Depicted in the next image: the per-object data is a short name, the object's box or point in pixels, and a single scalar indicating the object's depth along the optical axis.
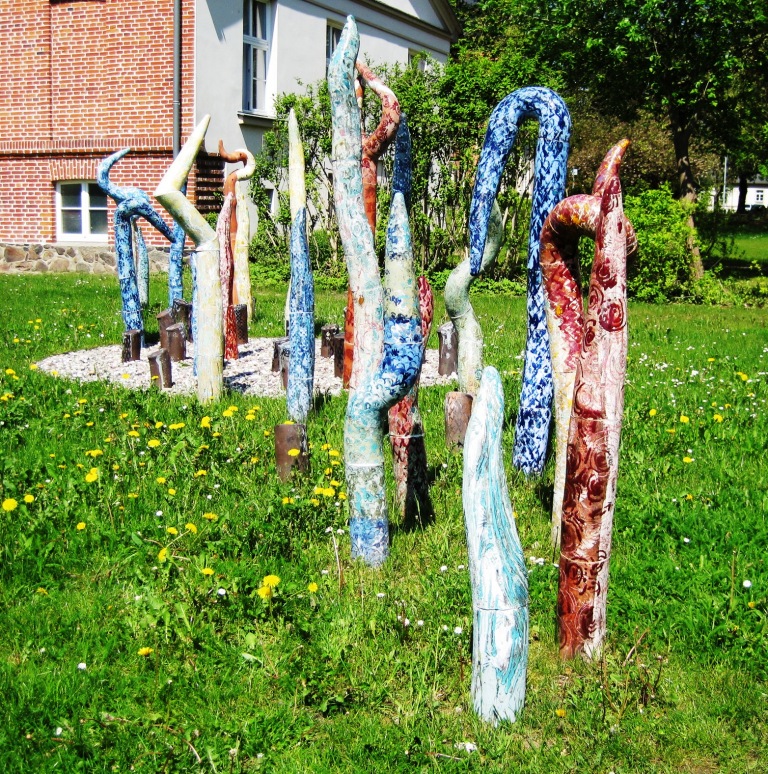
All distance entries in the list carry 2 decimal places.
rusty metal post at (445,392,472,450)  5.73
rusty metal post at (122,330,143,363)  8.73
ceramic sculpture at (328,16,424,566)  3.80
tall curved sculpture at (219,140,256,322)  10.07
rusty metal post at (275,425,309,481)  5.05
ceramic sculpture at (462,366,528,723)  2.88
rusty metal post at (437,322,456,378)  8.45
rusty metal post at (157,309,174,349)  8.48
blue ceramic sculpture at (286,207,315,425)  6.36
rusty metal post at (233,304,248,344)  9.58
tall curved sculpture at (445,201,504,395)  6.14
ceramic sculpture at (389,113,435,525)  4.60
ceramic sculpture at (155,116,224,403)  6.63
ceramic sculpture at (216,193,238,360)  8.91
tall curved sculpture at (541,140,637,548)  4.03
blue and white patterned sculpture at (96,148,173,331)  9.04
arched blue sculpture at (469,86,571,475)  4.92
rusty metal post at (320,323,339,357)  8.96
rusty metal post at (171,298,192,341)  9.65
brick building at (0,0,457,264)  16.44
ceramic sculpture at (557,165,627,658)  3.17
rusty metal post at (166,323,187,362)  8.47
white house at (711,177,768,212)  87.31
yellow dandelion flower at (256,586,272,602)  3.44
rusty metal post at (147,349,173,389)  7.54
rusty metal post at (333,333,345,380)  8.19
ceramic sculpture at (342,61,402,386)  5.74
